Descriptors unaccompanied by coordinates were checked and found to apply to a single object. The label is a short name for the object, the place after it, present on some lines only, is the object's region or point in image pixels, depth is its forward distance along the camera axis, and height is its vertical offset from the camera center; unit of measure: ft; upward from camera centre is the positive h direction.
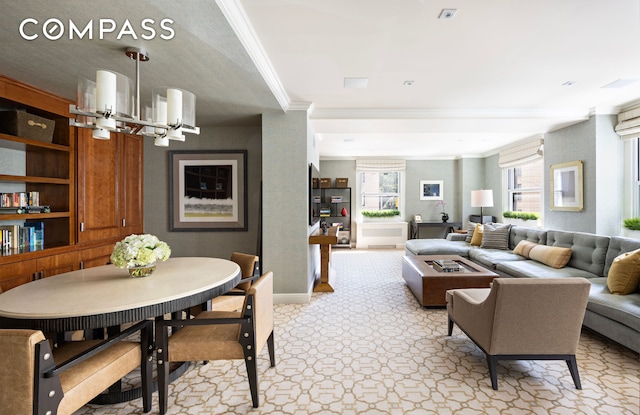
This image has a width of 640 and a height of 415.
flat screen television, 14.17 +0.62
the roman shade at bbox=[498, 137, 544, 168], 18.17 +3.34
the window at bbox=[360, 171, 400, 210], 28.40 +1.61
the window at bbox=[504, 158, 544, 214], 19.69 +1.30
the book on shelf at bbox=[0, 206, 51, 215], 9.08 -0.02
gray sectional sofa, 8.30 -2.44
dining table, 5.05 -1.61
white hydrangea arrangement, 6.65 -0.93
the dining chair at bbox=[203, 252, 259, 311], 8.67 -2.48
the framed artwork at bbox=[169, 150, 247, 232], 14.52 +0.86
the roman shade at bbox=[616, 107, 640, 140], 12.37 +3.25
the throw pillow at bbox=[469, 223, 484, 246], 18.57 -1.72
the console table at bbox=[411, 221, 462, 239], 26.03 -1.52
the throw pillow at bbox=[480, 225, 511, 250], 17.34 -1.68
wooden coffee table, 11.92 -2.82
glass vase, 6.98 -1.38
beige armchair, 6.68 -2.46
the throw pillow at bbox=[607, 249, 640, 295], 9.21 -2.02
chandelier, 6.07 +2.06
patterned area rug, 6.47 -4.02
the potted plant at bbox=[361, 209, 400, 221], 27.94 -0.61
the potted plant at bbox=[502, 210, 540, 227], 19.76 -0.70
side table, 13.71 -2.26
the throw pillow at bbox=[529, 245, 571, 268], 12.72 -2.02
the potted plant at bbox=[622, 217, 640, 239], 12.60 -0.86
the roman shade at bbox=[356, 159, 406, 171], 27.69 +3.65
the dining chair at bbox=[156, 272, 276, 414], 6.19 -2.68
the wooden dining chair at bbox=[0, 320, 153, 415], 4.16 -2.52
